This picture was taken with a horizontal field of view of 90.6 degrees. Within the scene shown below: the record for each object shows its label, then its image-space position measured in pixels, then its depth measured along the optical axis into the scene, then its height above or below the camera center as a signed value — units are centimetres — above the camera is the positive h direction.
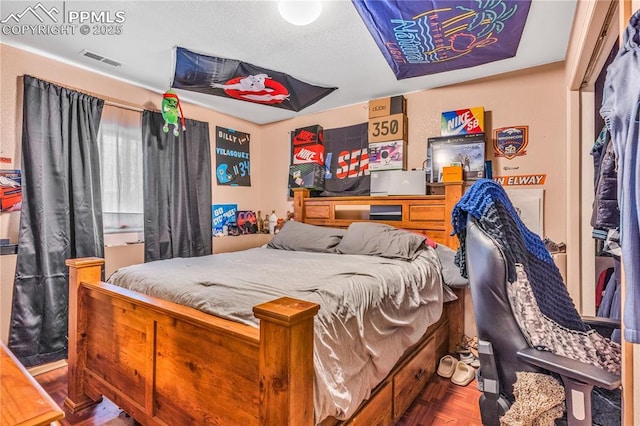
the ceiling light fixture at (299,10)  175 +112
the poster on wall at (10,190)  223 +16
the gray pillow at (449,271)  241 -48
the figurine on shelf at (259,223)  414 -17
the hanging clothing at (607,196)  118 +5
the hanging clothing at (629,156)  75 +13
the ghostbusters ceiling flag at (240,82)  244 +112
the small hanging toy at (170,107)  281 +93
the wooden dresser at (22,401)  60 -39
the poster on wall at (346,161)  341 +54
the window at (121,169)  280 +39
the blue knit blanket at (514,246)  119 -15
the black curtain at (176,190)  299 +21
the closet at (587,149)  195 +41
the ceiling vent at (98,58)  239 +119
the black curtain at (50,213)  229 -1
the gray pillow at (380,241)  242 -26
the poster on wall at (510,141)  261 +57
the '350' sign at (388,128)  309 +81
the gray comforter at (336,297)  123 -42
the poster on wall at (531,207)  250 +1
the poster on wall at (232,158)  371 +64
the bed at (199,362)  96 -62
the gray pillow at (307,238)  289 -27
